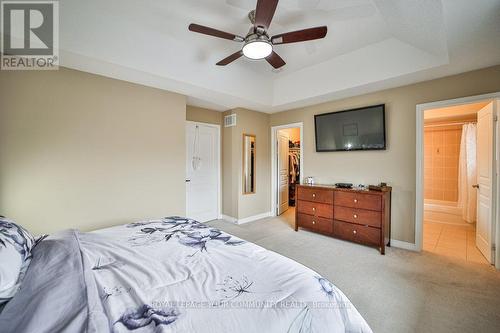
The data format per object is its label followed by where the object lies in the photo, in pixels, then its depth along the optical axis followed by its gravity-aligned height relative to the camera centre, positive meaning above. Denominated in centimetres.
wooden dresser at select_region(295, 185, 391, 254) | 296 -74
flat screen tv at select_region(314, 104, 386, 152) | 327 +62
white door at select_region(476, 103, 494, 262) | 256 -16
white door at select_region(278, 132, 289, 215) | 498 -15
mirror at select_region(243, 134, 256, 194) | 447 +6
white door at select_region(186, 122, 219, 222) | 418 -11
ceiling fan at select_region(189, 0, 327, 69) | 178 +122
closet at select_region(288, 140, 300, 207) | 571 -9
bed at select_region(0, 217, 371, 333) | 77 -58
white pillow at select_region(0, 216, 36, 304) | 88 -45
